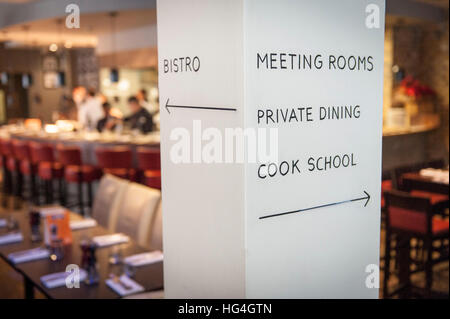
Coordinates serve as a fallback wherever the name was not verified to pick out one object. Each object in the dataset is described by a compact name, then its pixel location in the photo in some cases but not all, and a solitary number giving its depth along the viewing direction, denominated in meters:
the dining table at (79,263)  2.33
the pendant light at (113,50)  8.42
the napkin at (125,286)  2.31
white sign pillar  1.40
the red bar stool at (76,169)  6.28
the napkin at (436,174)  4.65
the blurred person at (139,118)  7.82
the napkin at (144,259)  2.71
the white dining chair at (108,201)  3.98
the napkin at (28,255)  2.78
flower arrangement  7.20
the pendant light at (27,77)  9.76
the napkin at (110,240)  3.09
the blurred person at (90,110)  10.46
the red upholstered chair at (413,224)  3.62
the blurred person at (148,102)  9.17
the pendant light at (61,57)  9.25
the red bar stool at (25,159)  7.27
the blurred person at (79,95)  11.12
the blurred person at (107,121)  8.52
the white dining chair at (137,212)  3.53
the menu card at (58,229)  2.98
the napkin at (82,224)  3.48
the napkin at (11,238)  3.15
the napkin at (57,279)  2.39
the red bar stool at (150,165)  5.59
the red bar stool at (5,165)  8.00
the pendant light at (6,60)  14.26
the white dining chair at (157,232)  3.31
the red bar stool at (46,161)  6.71
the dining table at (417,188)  4.00
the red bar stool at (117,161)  5.96
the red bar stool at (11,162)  7.88
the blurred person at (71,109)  11.72
